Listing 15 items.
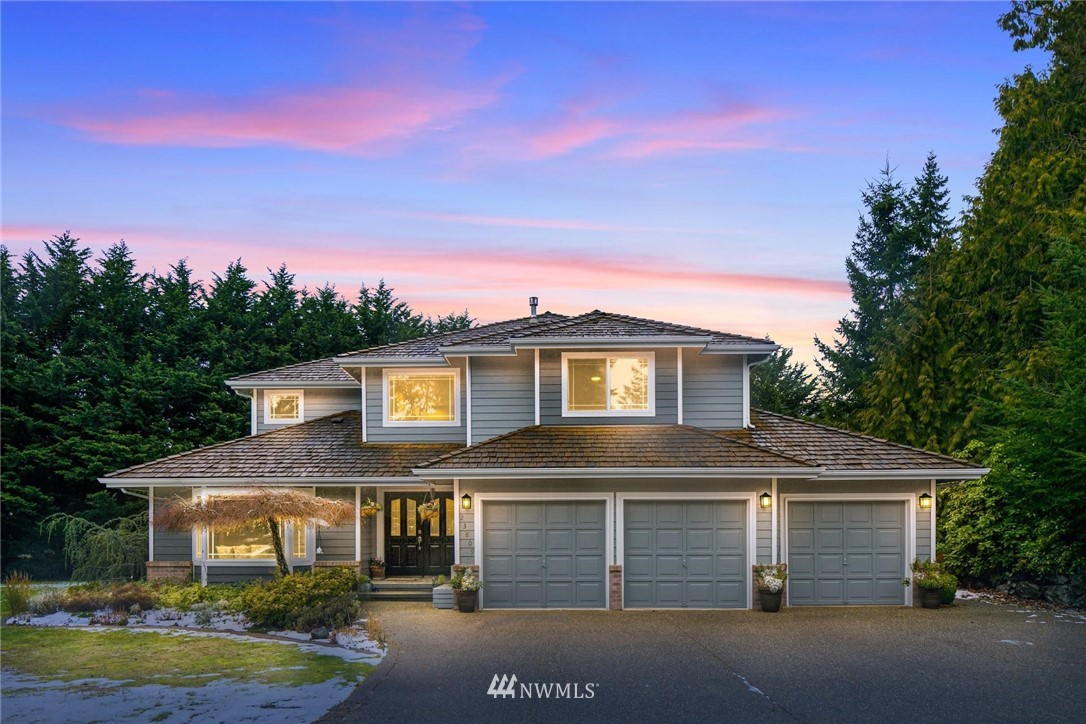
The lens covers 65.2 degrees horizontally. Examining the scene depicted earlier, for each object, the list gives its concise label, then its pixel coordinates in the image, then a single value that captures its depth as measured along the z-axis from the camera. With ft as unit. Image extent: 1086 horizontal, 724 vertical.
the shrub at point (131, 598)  53.48
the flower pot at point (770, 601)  53.16
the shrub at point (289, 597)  49.08
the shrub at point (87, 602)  53.98
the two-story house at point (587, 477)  54.95
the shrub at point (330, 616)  47.78
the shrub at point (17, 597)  52.85
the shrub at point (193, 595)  54.95
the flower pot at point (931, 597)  55.36
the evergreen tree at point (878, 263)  120.26
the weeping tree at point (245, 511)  55.06
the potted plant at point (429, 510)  62.25
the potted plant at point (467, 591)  53.57
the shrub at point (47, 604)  53.52
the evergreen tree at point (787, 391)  125.18
